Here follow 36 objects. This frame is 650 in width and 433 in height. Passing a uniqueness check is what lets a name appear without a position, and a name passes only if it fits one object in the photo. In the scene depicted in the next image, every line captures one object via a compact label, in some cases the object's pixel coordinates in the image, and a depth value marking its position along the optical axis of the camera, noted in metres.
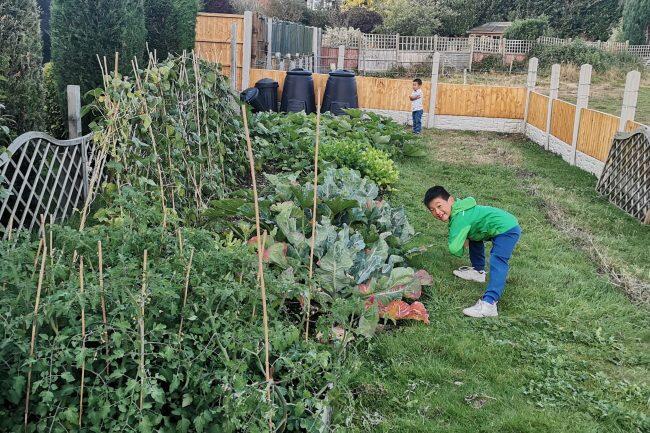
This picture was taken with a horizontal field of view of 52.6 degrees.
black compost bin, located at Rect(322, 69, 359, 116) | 14.07
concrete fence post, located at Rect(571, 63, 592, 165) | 10.59
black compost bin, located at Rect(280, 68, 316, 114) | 13.86
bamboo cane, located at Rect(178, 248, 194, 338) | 2.71
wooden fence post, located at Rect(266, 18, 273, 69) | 18.33
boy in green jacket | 4.55
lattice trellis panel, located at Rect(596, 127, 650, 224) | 7.48
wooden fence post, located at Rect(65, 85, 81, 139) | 6.11
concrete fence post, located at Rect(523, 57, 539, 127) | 14.02
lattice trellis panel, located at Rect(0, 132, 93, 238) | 4.71
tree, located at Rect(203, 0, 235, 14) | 29.52
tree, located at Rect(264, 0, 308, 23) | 37.47
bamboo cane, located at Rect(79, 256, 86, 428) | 2.37
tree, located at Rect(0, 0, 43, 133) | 5.23
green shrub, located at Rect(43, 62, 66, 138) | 7.18
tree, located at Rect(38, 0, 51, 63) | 12.27
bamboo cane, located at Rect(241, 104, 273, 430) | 2.58
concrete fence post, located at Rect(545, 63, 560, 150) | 12.16
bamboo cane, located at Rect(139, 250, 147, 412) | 2.35
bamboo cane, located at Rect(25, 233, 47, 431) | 2.39
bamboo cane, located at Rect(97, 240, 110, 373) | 2.49
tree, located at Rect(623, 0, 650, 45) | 36.62
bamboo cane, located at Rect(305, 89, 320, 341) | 3.16
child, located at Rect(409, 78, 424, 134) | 14.02
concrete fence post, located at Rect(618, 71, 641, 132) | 8.71
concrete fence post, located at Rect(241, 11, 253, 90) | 15.45
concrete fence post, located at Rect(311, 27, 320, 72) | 24.42
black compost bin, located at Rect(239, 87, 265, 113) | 11.16
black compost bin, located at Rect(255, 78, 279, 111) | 13.73
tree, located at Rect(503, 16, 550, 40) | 33.34
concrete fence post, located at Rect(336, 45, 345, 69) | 20.61
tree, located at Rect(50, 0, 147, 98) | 7.12
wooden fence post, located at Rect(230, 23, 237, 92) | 14.81
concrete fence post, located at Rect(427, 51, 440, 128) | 14.95
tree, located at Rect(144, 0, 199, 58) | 11.02
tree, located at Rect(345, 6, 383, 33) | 40.50
